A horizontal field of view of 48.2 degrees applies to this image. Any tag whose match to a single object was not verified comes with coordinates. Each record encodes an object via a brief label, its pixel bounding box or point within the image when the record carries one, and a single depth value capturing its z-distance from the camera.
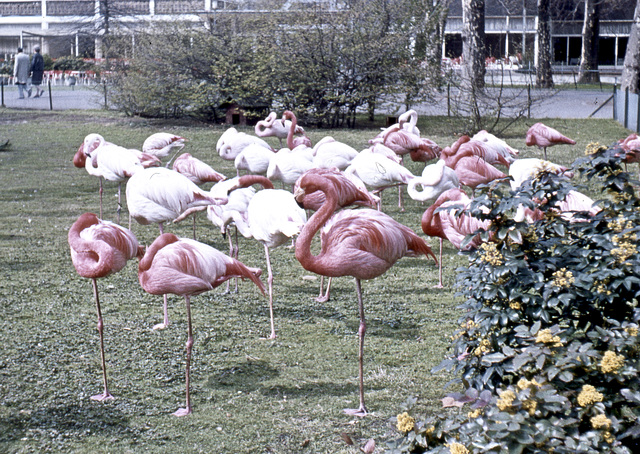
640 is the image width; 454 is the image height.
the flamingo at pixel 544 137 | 9.38
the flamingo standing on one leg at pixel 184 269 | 3.74
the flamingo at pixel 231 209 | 5.26
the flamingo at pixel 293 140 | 9.02
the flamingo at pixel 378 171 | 6.97
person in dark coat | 24.38
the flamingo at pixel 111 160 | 7.25
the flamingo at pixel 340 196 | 4.84
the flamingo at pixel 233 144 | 9.10
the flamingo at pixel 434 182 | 6.50
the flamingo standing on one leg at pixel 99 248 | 3.79
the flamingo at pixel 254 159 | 7.97
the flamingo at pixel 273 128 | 11.27
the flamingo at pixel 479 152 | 7.85
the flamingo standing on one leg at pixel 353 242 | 3.70
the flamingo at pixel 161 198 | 5.50
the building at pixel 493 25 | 37.38
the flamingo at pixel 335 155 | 7.86
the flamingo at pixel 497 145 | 8.41
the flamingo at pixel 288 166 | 7.05
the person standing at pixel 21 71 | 23.08
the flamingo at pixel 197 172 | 7.11
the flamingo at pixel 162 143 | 9.04
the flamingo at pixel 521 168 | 6.39
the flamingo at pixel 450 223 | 4.86
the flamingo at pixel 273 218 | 4.76
